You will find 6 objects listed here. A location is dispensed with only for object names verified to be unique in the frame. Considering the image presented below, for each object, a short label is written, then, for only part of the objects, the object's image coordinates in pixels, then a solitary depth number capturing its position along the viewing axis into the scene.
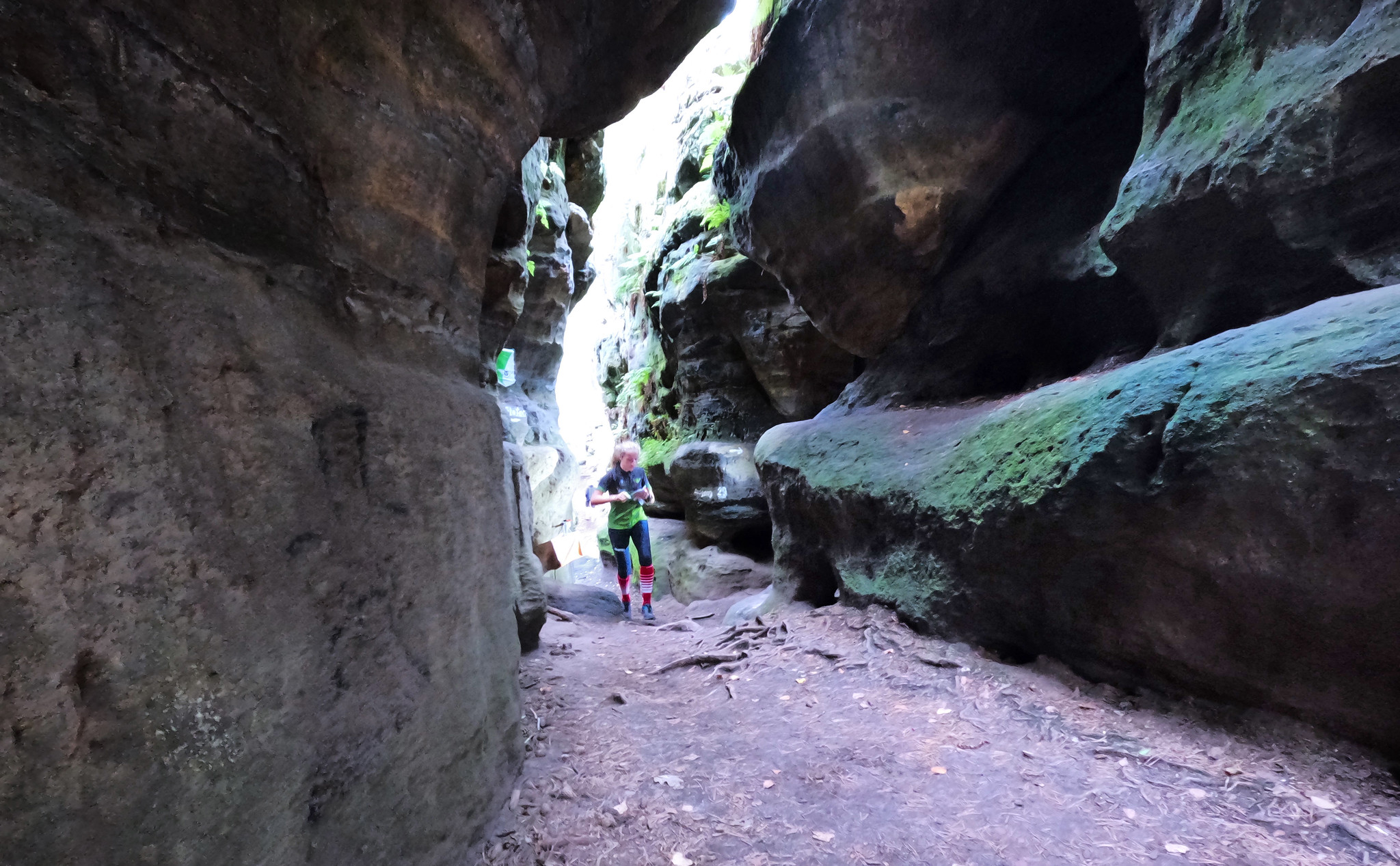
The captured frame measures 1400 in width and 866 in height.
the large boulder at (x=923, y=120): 5.62
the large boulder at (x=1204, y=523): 2.66
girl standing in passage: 7.30
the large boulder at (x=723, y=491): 11.82
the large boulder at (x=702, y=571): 11.02
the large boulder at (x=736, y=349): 10.86
